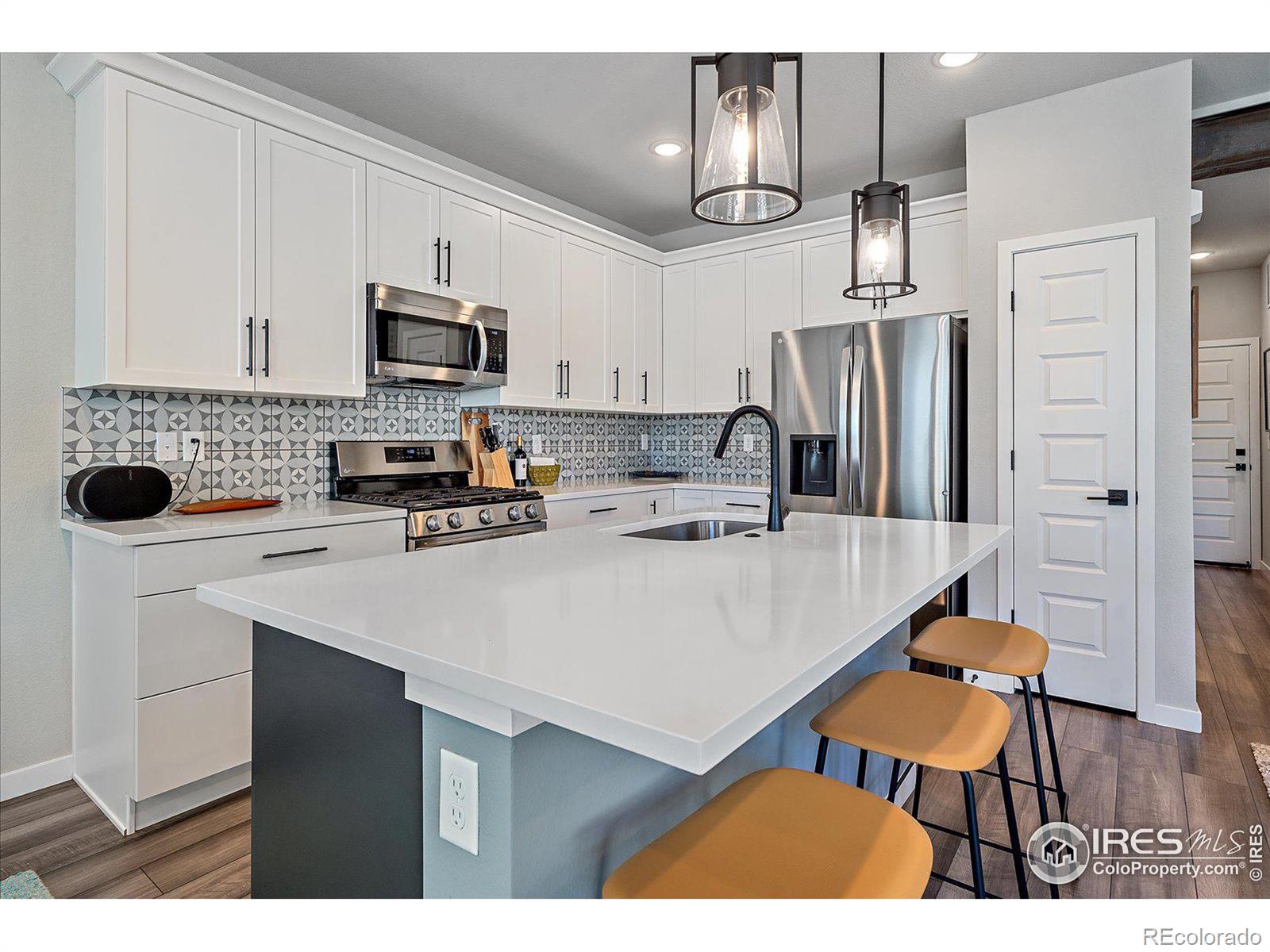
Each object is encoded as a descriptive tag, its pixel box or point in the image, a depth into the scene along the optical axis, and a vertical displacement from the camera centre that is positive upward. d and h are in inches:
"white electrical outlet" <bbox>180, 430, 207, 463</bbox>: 105.0 +3.6
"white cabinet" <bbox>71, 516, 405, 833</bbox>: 81.9 -25.0
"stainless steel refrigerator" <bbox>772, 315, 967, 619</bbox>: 127.6 +9.9
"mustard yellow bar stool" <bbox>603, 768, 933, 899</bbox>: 34.5 -20.1
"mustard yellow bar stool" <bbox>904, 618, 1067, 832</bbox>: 67.7 -18.1
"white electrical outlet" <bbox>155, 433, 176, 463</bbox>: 102.3 +3.1
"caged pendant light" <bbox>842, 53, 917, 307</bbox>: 71.9 +23.8
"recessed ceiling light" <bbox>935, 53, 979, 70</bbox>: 106.1 +62.1
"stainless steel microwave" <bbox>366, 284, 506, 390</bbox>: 117.7 +23.0
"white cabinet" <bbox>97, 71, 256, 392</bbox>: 88.7 +29.9
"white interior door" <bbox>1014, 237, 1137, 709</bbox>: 113.7 +1.6
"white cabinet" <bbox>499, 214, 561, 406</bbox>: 143.6 +33.9
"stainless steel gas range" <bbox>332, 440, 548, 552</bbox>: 110.6 -4.1
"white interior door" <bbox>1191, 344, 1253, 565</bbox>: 239.9 +4.3
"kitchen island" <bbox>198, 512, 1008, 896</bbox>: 30.9 -9.5
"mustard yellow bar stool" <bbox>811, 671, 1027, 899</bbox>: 49.2 -19.2
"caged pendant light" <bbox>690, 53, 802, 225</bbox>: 52.9 +25.2
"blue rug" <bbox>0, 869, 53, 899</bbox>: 69.9 -42.0
